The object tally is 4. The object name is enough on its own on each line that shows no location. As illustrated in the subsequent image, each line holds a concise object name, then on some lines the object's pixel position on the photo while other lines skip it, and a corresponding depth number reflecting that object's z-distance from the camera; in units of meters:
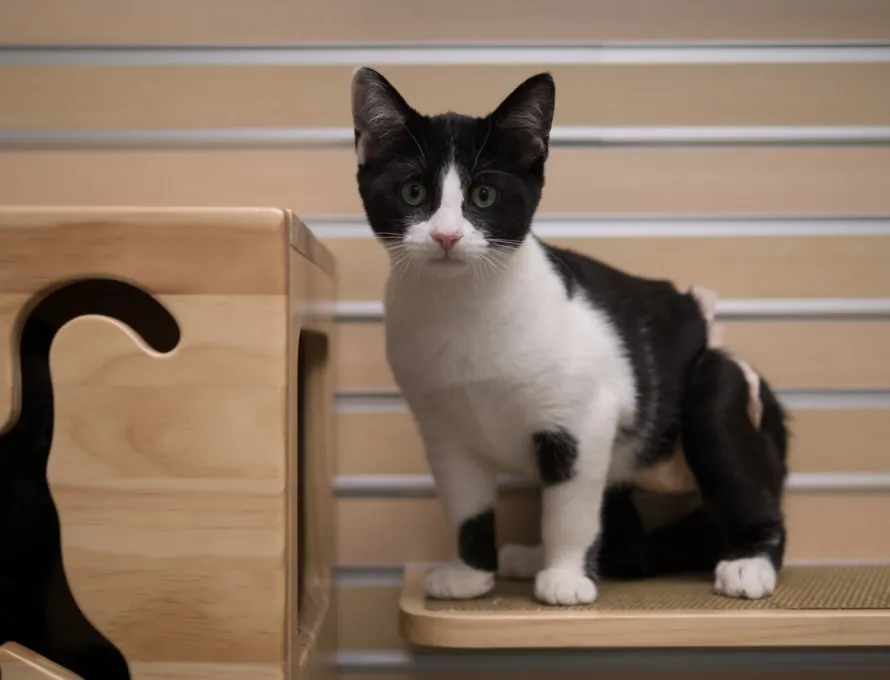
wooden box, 0.82
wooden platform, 0.94
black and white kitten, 0.97
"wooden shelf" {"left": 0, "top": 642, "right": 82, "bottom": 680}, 0.82
